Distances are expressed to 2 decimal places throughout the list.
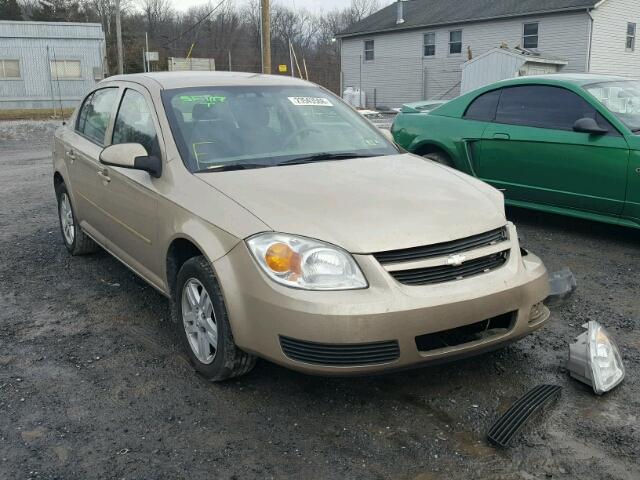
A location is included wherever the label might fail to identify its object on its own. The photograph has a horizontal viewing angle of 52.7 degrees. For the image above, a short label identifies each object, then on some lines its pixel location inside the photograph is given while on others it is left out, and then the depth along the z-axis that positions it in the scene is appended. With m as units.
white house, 25.98
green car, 5.76
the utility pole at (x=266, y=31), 17.53
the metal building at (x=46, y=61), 31.02
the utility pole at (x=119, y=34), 30.77
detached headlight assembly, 3.33
